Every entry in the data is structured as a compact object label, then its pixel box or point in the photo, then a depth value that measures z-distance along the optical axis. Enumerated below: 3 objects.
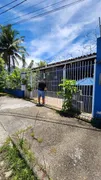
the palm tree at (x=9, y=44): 13.00
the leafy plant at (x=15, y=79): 6.67
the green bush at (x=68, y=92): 3.59
